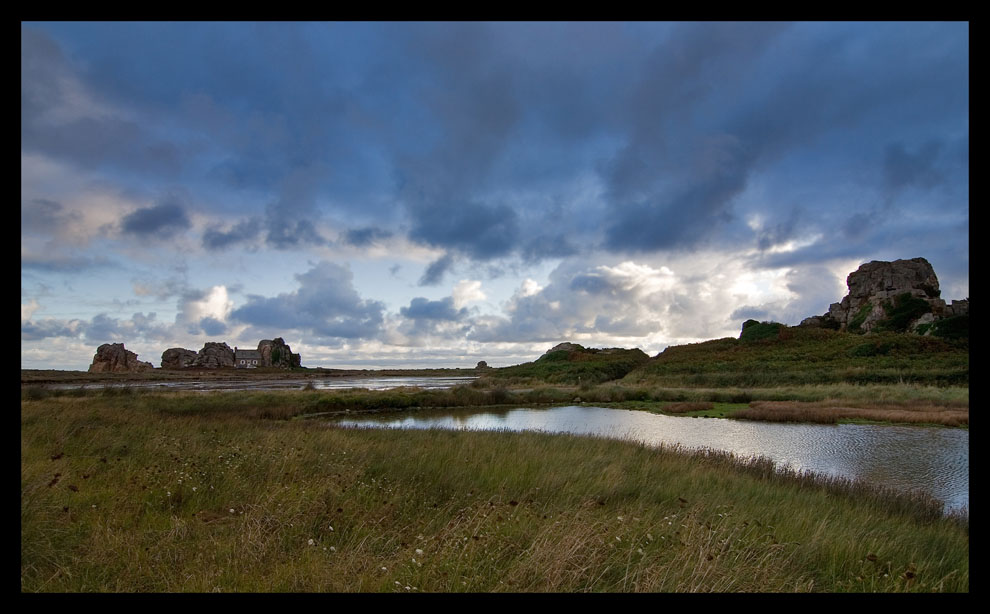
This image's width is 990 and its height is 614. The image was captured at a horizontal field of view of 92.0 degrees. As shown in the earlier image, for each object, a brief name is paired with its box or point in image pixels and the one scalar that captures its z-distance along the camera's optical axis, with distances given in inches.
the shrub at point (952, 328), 2449.2
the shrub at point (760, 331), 3239.2
